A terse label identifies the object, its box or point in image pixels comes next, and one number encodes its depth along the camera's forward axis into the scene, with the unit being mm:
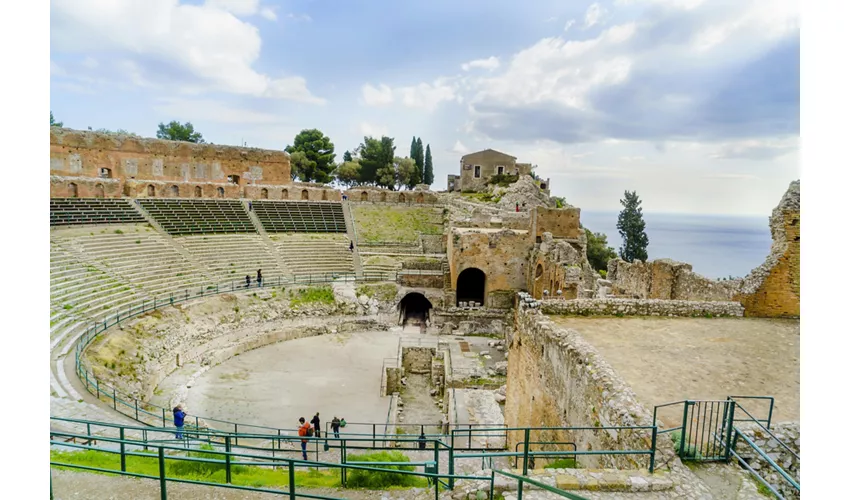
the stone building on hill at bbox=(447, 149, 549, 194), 43906
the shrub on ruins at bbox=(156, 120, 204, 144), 50438
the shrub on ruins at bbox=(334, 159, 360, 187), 50062
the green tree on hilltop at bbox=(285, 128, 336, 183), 46406
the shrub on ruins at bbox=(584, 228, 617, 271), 44000
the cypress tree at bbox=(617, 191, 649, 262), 44781
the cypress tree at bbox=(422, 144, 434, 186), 52044
